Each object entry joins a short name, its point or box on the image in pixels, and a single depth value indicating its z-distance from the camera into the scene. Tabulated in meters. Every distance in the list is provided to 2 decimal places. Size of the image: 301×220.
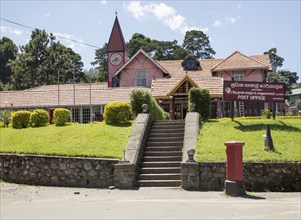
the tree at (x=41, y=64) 55.26
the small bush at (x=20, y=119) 20.22
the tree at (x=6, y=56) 76.72
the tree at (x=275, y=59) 95.12
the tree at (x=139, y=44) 74.10
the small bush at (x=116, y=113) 18.72
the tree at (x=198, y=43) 83.25
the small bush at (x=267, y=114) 22.46
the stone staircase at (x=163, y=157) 13.02
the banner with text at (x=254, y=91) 18.84
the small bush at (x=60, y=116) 19.77
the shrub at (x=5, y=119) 22.05
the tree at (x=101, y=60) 79.56
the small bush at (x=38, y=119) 20.19
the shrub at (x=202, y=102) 19.23
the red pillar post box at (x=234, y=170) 10.64
